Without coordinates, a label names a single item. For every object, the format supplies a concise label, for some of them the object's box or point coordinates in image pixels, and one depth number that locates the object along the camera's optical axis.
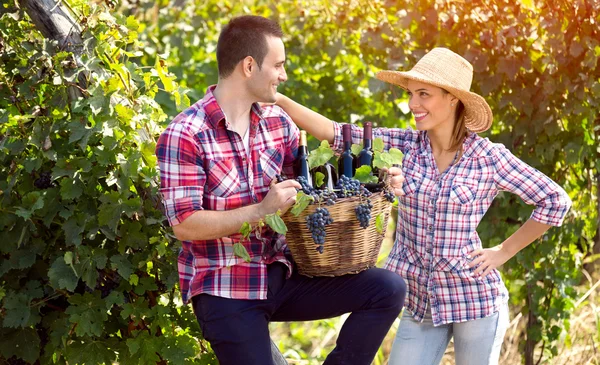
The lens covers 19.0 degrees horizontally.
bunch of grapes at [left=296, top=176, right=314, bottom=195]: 4.82
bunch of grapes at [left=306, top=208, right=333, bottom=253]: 4.78
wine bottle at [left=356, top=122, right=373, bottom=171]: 5.34
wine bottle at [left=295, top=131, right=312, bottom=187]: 5.29
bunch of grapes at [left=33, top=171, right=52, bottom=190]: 6.04
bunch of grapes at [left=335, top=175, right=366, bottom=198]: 4.87
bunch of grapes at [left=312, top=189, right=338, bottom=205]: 4.81
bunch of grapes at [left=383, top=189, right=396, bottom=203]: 5.09
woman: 5.86
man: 5.01
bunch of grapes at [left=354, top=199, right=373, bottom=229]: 4.86
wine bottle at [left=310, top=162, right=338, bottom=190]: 5.16
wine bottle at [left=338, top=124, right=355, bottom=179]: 5.39
